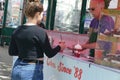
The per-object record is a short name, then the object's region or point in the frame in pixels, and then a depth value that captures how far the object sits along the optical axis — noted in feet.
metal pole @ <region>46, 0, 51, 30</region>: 21.05
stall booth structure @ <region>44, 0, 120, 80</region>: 9.02
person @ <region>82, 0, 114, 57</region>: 11.06
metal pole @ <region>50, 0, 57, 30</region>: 21.07
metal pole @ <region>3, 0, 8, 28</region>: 35.81
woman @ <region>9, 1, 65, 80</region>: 9.82
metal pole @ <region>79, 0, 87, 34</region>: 20.33
